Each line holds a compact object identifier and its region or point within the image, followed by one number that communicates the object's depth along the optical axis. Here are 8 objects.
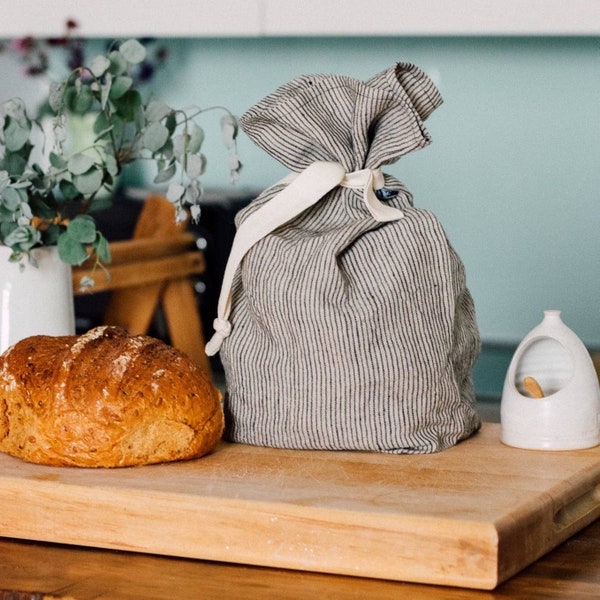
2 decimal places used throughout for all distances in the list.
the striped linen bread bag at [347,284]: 1.93
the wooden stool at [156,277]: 2.80
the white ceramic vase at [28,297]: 2.15
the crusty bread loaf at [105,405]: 1.87
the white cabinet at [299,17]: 3.01
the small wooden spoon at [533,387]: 1.94
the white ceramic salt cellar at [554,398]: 1.93
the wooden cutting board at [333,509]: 1.70
